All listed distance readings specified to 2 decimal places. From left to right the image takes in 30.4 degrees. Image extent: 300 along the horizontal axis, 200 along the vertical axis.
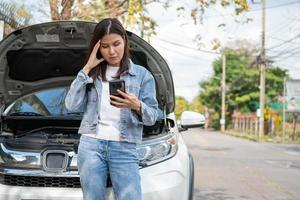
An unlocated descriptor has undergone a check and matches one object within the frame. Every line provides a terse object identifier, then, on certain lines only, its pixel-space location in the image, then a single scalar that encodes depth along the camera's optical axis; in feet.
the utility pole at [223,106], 201.59
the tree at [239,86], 213.25
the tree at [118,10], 28.48
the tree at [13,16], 31.35
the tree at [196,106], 341.37
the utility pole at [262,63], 120.47
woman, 10.69
